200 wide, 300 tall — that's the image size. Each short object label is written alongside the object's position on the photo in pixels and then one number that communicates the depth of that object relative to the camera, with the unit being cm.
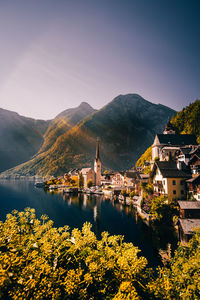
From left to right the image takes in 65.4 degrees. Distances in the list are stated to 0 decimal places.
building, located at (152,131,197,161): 8894
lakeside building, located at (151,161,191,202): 4666
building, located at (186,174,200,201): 4185
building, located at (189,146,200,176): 4696
